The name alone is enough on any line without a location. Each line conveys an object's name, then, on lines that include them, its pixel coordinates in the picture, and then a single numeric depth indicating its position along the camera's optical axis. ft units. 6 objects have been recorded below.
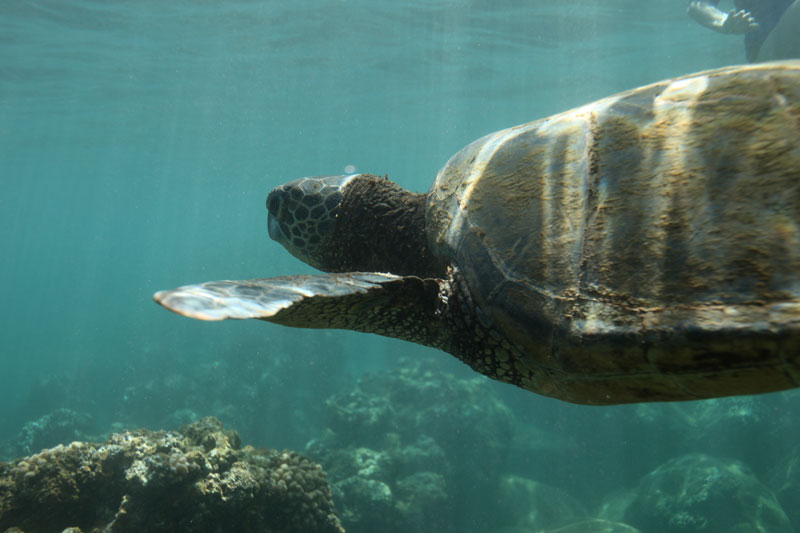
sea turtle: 5.08
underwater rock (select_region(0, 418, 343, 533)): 13.07
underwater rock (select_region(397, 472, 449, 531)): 26.86
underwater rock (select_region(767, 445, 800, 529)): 28.40
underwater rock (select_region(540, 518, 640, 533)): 27.14
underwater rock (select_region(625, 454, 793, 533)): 25.80
